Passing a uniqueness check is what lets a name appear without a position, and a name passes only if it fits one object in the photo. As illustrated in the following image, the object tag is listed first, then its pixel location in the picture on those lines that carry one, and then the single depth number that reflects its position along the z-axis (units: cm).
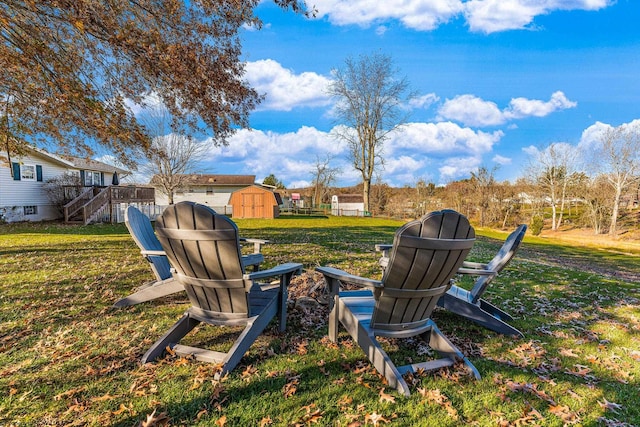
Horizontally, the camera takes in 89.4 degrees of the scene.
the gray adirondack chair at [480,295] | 355
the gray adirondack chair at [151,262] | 410
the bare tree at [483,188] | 2908
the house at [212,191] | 3495
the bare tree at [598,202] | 2602
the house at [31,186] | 1736
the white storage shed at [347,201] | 4362
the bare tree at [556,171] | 2844
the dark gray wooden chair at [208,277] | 257
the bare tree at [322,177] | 4438
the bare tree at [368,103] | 2884
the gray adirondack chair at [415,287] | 245
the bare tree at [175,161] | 2366
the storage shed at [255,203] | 3025
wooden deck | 1708
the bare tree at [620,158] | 2527
